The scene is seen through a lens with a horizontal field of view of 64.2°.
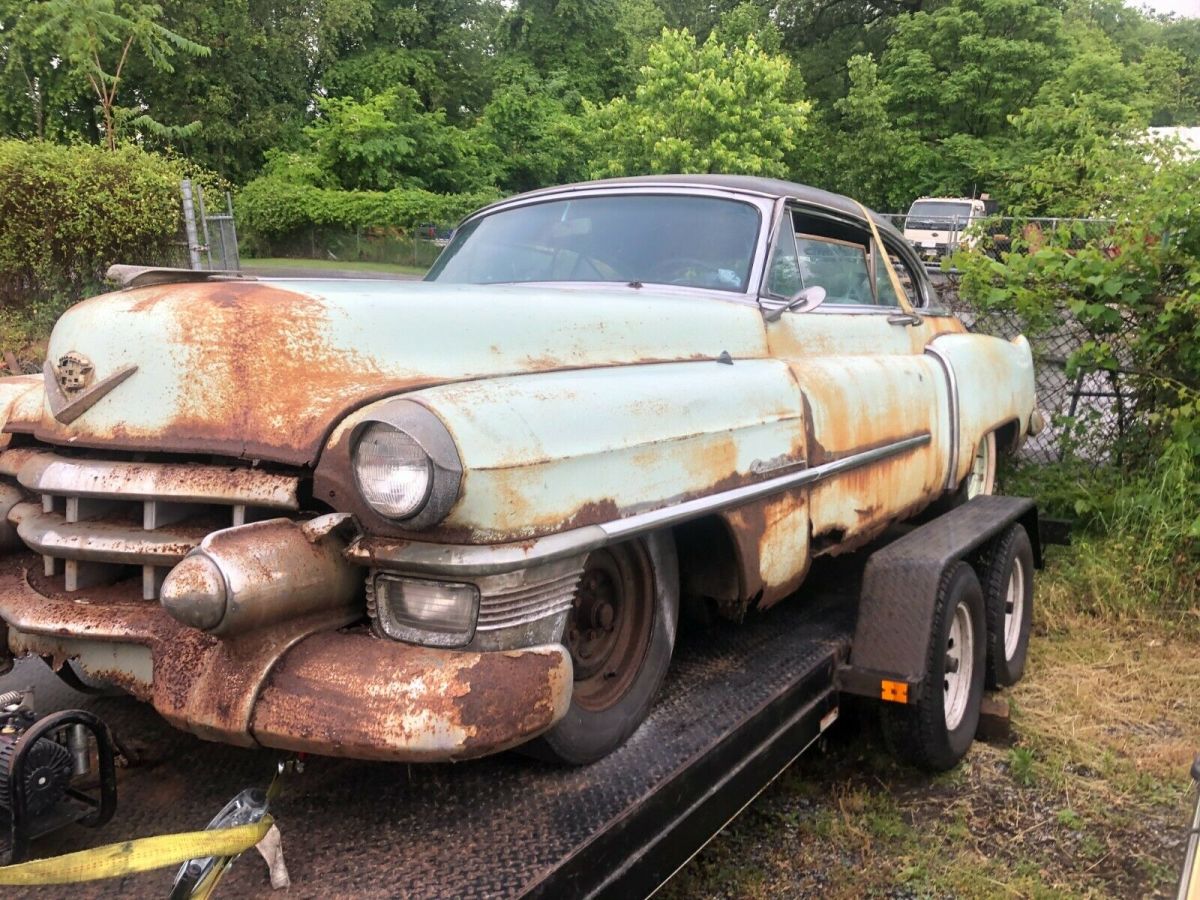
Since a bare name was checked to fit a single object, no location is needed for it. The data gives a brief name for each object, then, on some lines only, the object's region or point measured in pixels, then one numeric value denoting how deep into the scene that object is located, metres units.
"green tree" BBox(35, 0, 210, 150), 17.31
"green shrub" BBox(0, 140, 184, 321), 10.77
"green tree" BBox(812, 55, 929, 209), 27.91
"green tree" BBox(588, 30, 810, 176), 20.94
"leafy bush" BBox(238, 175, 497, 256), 27.58
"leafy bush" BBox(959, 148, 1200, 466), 4.88
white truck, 21.82
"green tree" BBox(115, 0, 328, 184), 31.66
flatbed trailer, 1.86
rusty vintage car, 1.84
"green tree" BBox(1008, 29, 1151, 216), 5.94
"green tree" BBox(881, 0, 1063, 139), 28.72
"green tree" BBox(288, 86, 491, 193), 29.41
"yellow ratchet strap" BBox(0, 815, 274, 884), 1.67
